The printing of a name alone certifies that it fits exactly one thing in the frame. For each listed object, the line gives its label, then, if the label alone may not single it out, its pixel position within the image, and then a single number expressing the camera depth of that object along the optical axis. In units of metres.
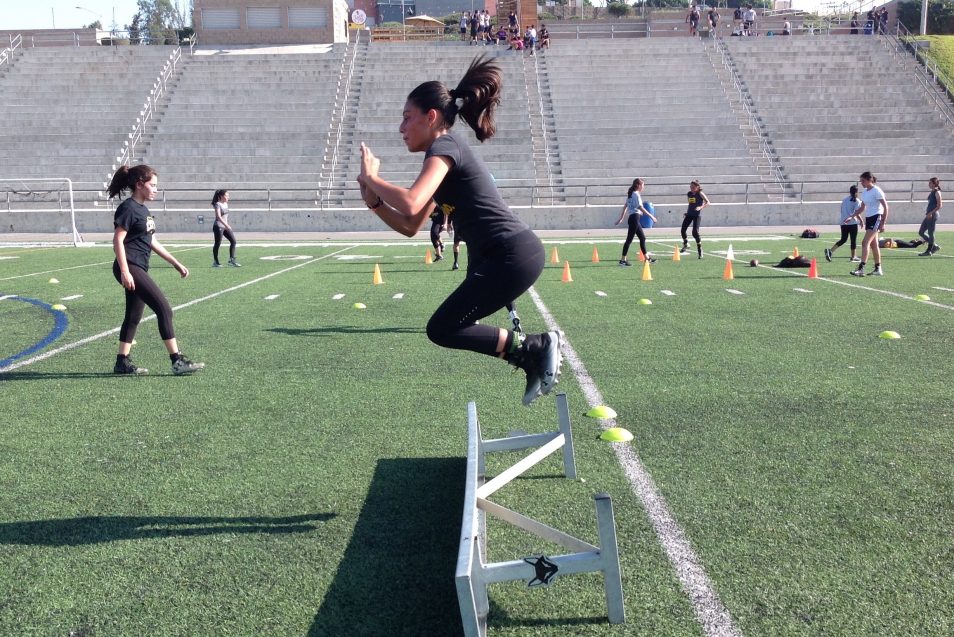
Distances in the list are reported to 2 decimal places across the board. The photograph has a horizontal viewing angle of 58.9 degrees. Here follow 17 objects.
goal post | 29.58
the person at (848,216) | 17.60
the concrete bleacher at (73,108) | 35.22
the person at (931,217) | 18.19
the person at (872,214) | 14.86
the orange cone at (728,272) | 14.50
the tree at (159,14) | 112.04
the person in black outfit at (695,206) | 18.37
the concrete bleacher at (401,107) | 34.75
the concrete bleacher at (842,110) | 34.72
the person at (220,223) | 17.12
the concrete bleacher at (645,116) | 34.50
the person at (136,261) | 7.11
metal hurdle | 2.59
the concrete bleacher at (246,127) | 34.16
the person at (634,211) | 16.86
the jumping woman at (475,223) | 3.86
